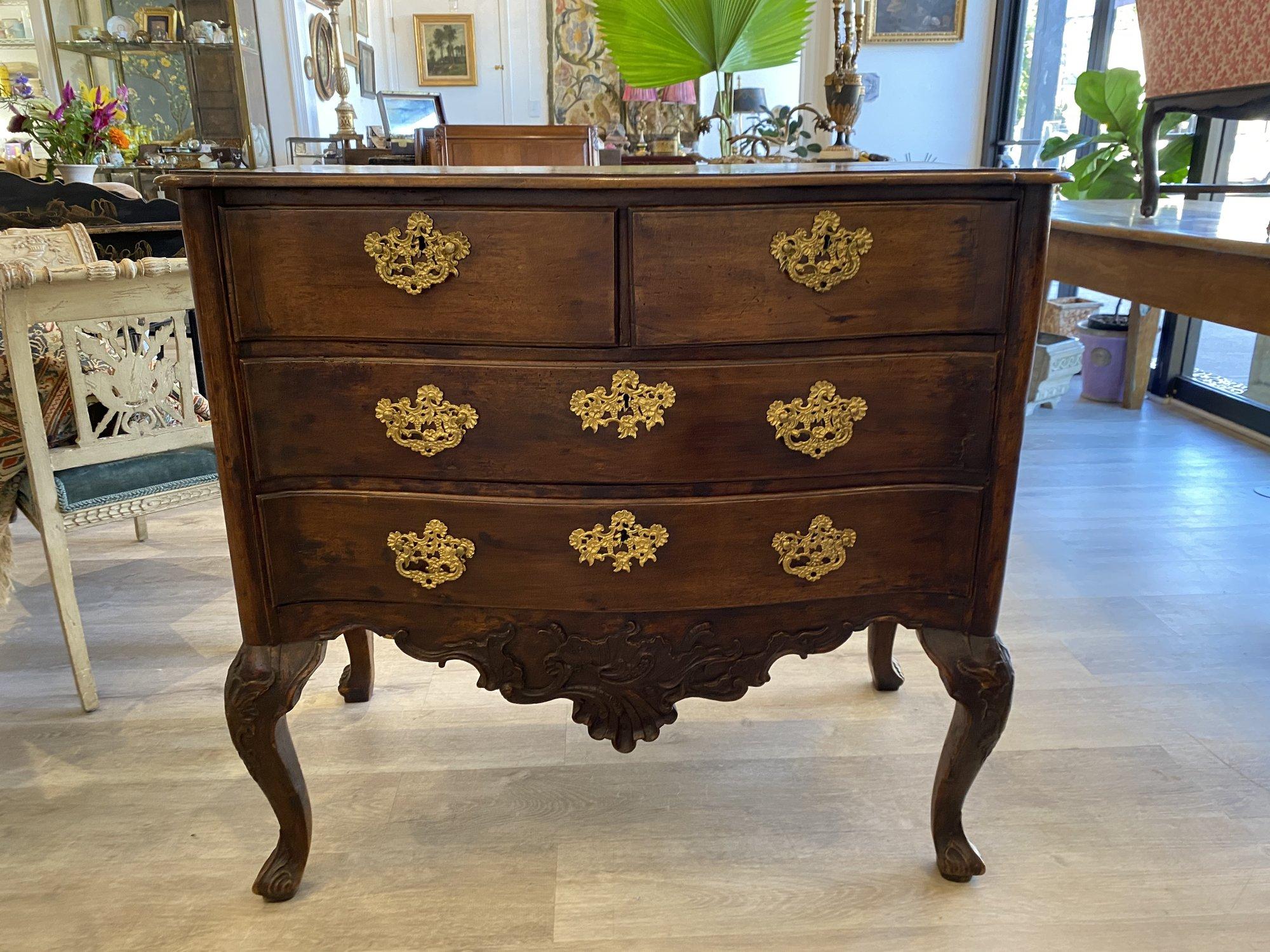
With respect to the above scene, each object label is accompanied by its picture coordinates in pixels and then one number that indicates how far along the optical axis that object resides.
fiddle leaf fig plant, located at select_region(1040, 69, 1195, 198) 3.53
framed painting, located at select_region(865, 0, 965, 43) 5.00
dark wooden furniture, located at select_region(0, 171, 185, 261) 2.54
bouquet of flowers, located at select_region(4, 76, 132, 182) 3.12
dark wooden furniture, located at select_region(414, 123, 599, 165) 1.80
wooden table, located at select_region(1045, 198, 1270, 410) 1.30
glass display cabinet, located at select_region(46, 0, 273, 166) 4.75
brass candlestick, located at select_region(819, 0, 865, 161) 1.89
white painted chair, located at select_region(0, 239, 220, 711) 1.60
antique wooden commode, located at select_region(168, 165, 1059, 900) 1.00
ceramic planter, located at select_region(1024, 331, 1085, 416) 3.41
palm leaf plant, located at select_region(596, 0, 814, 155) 2.39
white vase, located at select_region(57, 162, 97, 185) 3.13
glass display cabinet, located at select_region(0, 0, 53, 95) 4.73
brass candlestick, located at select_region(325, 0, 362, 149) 3.73
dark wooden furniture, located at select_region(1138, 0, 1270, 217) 1.53
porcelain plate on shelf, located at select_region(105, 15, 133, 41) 4.74
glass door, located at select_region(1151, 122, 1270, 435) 3.33
